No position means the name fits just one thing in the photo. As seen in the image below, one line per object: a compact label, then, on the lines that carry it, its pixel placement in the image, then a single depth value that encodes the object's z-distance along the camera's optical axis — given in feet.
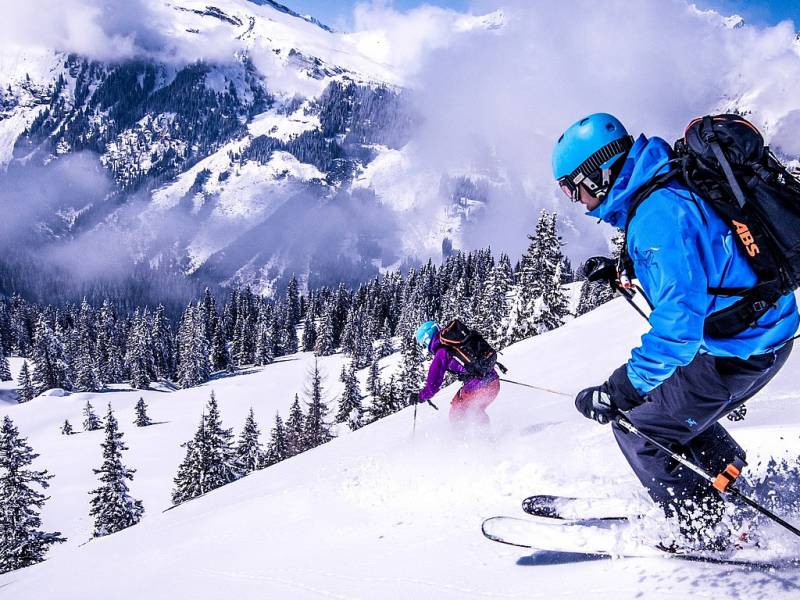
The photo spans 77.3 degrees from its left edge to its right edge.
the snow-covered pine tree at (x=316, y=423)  152.87
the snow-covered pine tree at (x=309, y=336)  335.67
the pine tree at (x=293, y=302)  373.40
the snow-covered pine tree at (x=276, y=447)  140.56
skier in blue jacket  9.15
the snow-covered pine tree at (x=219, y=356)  318.24
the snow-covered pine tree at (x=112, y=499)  94.38
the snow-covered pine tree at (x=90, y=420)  197.47
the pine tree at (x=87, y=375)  263.29
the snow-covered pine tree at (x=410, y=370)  155.12
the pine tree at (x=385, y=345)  263.04
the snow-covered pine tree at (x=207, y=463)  106.52
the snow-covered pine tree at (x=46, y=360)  260.42
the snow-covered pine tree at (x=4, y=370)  289.33
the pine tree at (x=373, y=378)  178.50
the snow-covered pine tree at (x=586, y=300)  226.38
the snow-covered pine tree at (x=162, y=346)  324.19
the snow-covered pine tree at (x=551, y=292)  115.44
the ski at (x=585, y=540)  11.03
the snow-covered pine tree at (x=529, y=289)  117.70
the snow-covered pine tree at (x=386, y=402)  155.84
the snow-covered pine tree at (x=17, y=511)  76.28
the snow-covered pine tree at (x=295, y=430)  153.07
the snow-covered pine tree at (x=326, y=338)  308.40
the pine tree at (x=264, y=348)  310.86
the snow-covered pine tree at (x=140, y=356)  275.80
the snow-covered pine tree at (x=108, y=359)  289.74
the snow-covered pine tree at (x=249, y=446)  134.55
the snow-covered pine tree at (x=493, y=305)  147.39
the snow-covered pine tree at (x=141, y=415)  200.54
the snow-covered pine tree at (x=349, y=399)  181.68
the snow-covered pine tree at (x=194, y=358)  283.79
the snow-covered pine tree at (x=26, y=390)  264.72
